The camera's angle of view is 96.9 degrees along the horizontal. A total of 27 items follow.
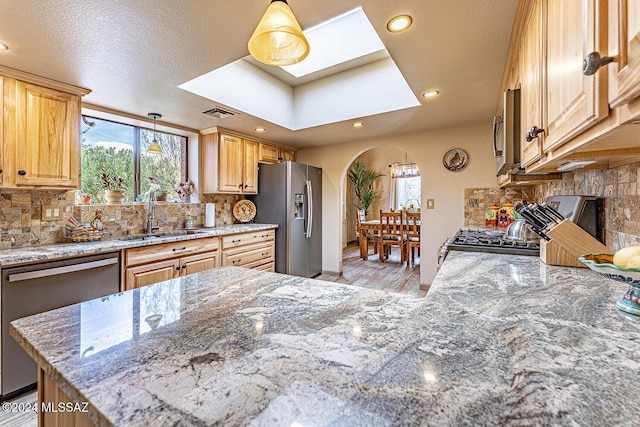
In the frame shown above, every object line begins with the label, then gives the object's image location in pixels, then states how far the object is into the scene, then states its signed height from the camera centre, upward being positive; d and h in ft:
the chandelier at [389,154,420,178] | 22.49 +3.51
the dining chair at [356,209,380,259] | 18.29 -1.45
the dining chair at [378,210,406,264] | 16.81 -1.20
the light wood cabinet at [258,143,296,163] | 13.48 +2.98
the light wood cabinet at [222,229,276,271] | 10.68 -1.50
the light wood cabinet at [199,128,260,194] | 11.38 +2.06
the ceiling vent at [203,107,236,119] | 9.22 +3.34
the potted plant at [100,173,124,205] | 9.10 +0.81
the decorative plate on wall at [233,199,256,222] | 13.02 +0.07
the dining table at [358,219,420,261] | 18.25 -1.31
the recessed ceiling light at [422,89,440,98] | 7.77 +3.34
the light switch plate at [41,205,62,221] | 7.76 -0.03
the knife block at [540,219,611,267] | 4.33 -0.49
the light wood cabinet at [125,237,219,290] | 7.77 -1.47
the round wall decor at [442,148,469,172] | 11.09 +2.13
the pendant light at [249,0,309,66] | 3.63 +2.44
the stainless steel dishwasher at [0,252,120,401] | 5.74 -1.79
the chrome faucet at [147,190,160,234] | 9.66 +0.01
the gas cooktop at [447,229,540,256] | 5.74 -0.70
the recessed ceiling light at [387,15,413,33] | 4.80 +3.30
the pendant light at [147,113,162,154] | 9.70 +2.29
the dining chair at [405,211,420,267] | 16.39 -1.05
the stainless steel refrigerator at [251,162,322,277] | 12.60 +0.12
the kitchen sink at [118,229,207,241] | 9.26 -0.77
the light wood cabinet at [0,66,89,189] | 6.45 +1.95
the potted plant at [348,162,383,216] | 23.50 +2.74
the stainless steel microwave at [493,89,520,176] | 4.94 +1.53
